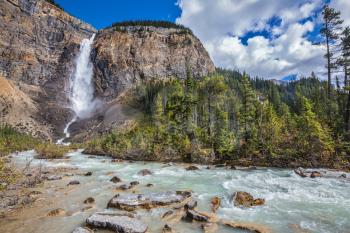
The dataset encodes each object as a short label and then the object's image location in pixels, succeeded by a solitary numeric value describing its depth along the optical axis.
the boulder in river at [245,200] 15.19
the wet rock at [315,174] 22.67
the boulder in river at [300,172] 23.27
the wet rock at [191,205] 14.37
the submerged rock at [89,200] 16.22
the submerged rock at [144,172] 27.12
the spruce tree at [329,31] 30.77
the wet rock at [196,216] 12.69
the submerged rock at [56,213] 13.93
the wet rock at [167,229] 11.55
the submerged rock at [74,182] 22.31
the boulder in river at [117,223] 11.35
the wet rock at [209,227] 11.53
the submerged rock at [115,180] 23.08
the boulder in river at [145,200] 14.82
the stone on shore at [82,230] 11.20
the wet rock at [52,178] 24.28
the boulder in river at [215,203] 14.62
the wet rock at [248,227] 11.46
